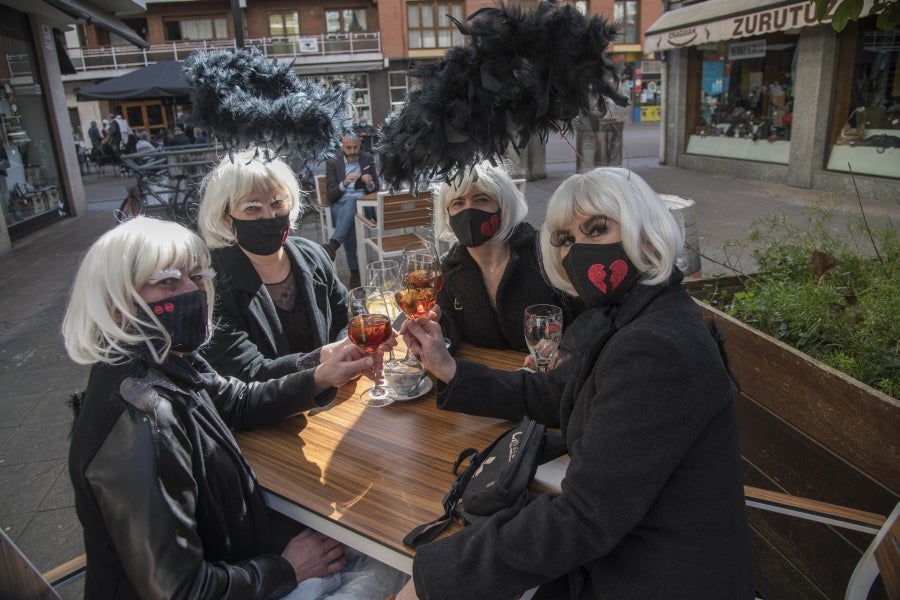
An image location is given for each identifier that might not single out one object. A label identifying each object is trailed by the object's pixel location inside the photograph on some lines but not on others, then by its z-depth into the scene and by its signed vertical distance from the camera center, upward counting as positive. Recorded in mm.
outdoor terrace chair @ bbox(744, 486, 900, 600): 1513 -1125
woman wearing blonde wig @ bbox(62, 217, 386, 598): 1389 -733
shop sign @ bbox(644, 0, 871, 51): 9672 +1310
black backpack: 1477 -891
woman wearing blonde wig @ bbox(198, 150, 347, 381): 2398 -650
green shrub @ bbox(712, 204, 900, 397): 2234 -847
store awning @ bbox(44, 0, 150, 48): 10156 +2058
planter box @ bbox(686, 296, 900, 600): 1926 -1183
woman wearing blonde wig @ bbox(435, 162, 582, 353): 2672 -674
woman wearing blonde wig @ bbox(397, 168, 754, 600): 1291 -770
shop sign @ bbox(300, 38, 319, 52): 32438 +3923
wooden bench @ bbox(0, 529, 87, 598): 1173 -855
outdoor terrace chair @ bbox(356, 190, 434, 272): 6102 -1027
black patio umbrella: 11234 +764
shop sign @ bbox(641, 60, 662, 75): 43125 +2453
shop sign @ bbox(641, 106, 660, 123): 37219 -583
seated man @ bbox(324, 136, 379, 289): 7316 -820
